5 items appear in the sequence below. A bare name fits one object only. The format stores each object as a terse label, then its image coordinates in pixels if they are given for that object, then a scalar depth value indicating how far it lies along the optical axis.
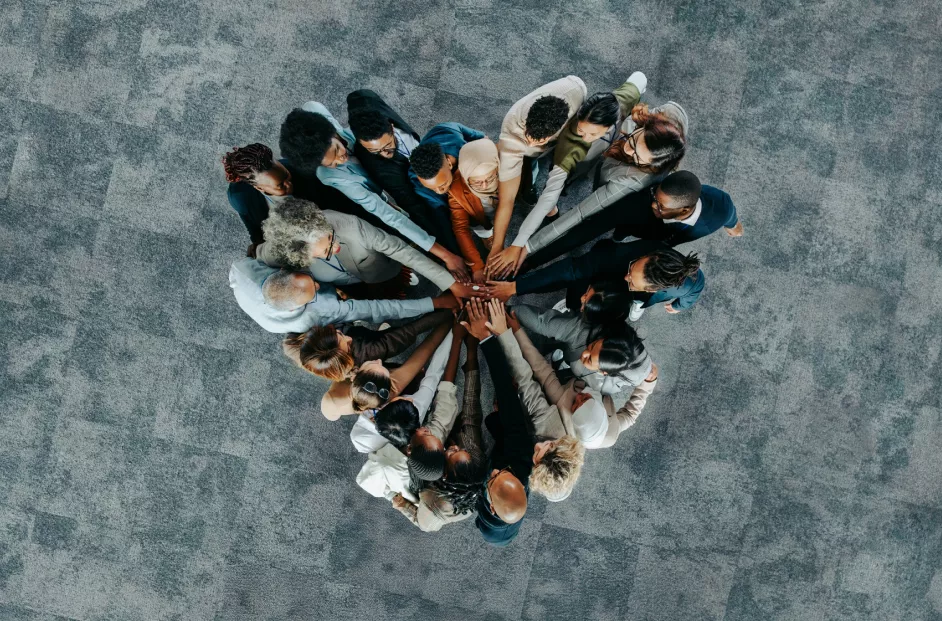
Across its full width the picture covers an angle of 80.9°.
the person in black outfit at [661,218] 2.92
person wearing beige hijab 2.96
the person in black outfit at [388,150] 2.91
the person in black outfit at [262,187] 2.91
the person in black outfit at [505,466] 2.78
